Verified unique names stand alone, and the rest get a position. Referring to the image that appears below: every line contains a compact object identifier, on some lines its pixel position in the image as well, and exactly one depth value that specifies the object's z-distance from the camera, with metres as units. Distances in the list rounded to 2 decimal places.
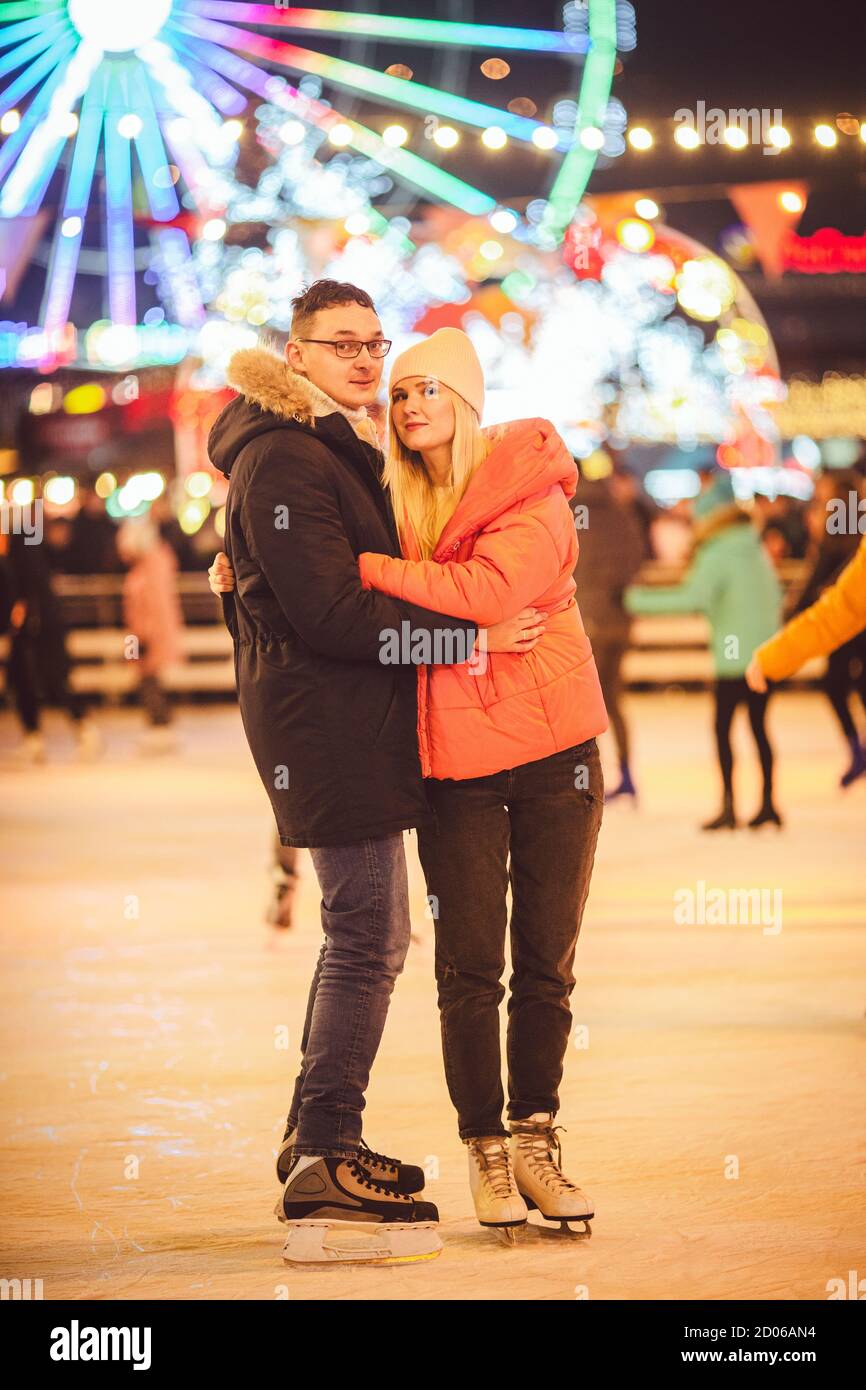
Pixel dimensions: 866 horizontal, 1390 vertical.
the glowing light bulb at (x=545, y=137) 12.34
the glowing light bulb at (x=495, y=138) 12.36
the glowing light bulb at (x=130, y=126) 12.27
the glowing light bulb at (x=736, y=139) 12.39
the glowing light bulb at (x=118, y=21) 11.30
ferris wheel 11.73
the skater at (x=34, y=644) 11.26
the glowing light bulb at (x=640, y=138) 11.76
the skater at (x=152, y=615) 12.04
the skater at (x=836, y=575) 8.96
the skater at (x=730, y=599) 7.94
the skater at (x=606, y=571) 9.05
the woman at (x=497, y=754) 3.07
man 2.99
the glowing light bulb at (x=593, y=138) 12.18
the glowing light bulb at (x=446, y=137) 12.34
